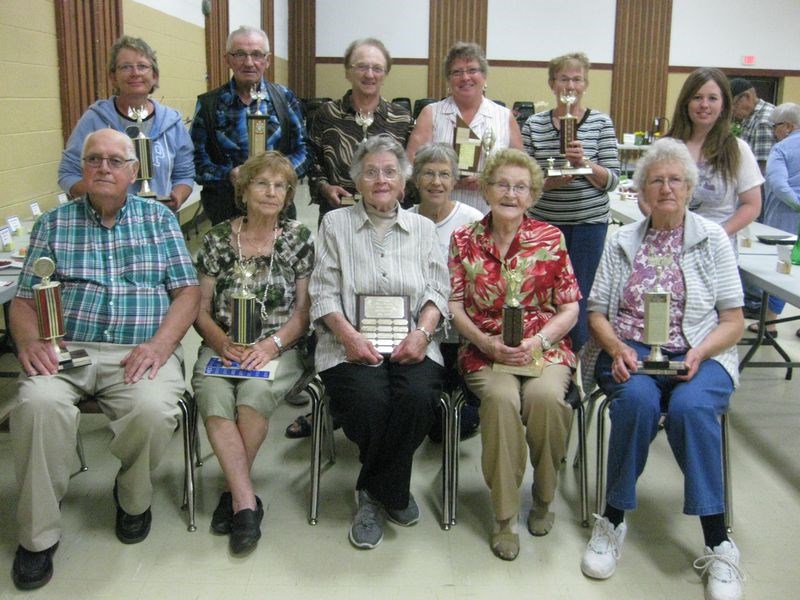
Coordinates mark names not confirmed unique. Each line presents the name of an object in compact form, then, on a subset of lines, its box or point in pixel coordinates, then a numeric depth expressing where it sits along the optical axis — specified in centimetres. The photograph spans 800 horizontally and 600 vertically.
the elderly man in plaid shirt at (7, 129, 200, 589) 211
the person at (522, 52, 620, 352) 315
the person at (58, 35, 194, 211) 298
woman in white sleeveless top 318
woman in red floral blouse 230
